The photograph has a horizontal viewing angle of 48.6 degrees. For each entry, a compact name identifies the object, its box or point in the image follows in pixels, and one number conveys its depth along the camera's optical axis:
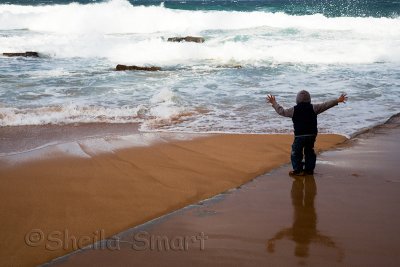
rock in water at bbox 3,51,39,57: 19.83
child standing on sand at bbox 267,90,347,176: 5.12
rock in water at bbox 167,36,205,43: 22.12
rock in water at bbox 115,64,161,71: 14.99
